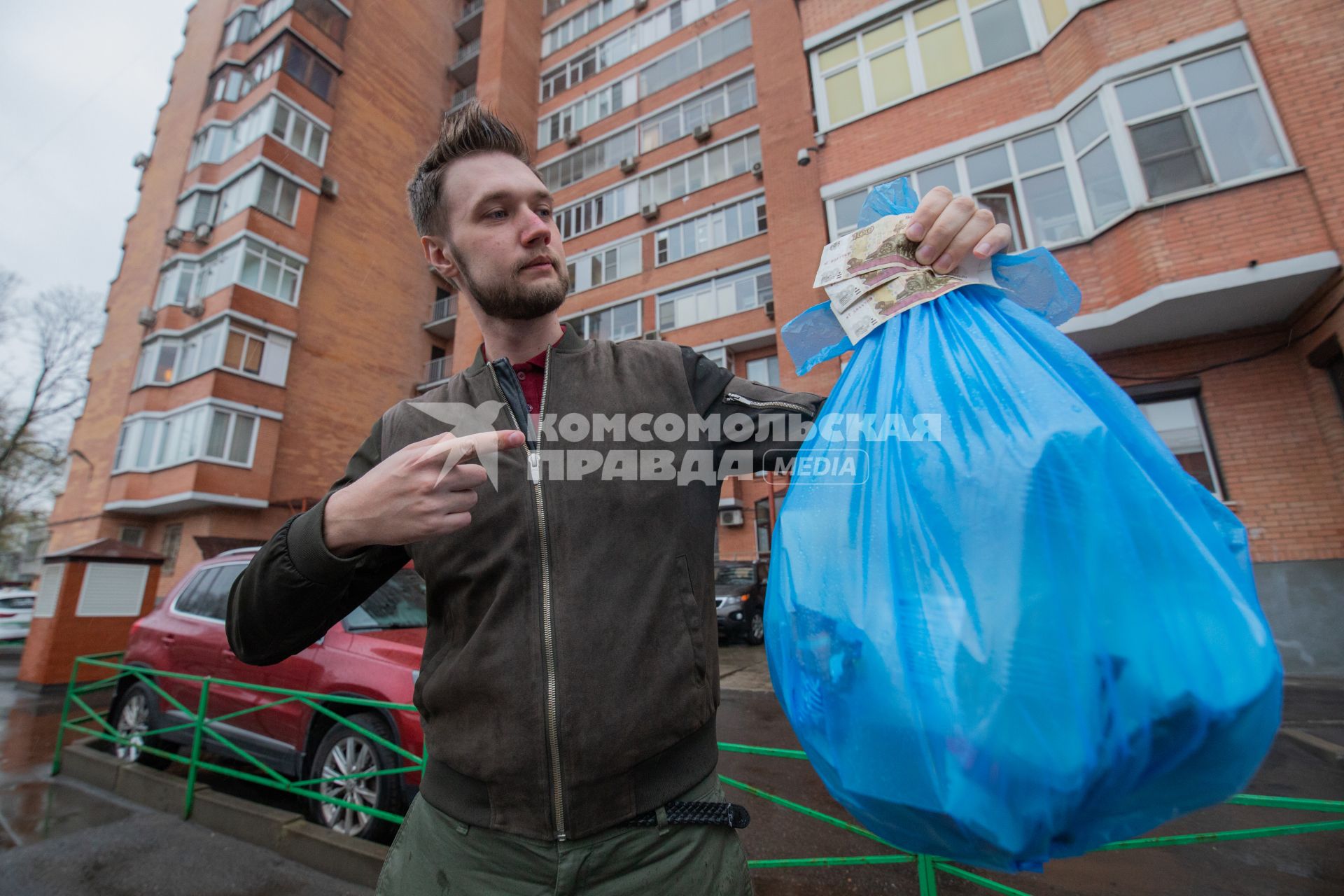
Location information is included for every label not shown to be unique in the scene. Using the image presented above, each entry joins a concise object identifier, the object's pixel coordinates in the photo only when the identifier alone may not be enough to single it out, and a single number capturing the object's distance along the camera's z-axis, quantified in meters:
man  1.01
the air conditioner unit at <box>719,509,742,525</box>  15.40
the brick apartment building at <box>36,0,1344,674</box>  6.79
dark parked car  10.77
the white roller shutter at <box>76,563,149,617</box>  8.73
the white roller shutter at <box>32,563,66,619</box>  8.52
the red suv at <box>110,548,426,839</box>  3.29
